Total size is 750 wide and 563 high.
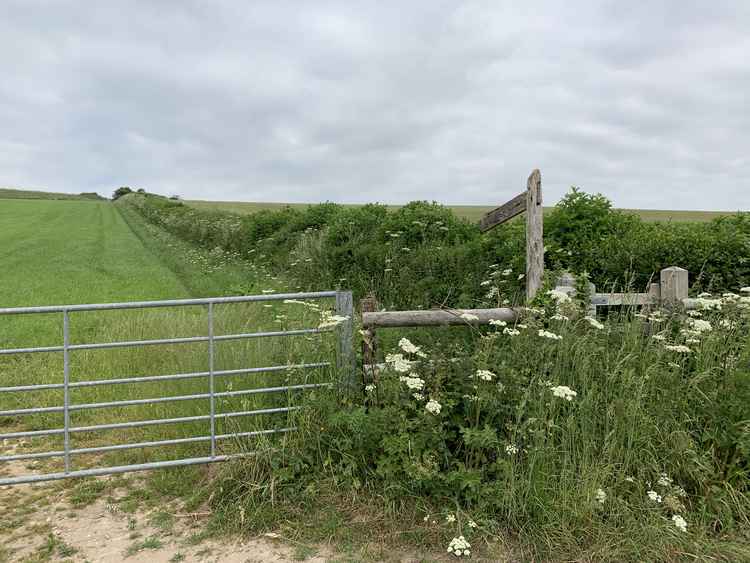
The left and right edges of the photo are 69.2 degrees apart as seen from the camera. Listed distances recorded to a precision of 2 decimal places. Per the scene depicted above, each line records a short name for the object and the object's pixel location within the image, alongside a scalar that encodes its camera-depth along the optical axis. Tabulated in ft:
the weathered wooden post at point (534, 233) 21.52
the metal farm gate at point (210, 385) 14.97
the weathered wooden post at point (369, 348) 15.25
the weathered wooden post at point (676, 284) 18.85
